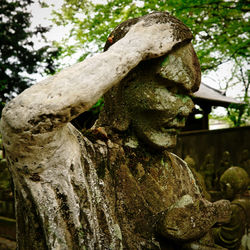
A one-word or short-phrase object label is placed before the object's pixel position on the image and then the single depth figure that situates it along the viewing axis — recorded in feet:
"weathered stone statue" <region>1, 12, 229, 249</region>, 1.57
